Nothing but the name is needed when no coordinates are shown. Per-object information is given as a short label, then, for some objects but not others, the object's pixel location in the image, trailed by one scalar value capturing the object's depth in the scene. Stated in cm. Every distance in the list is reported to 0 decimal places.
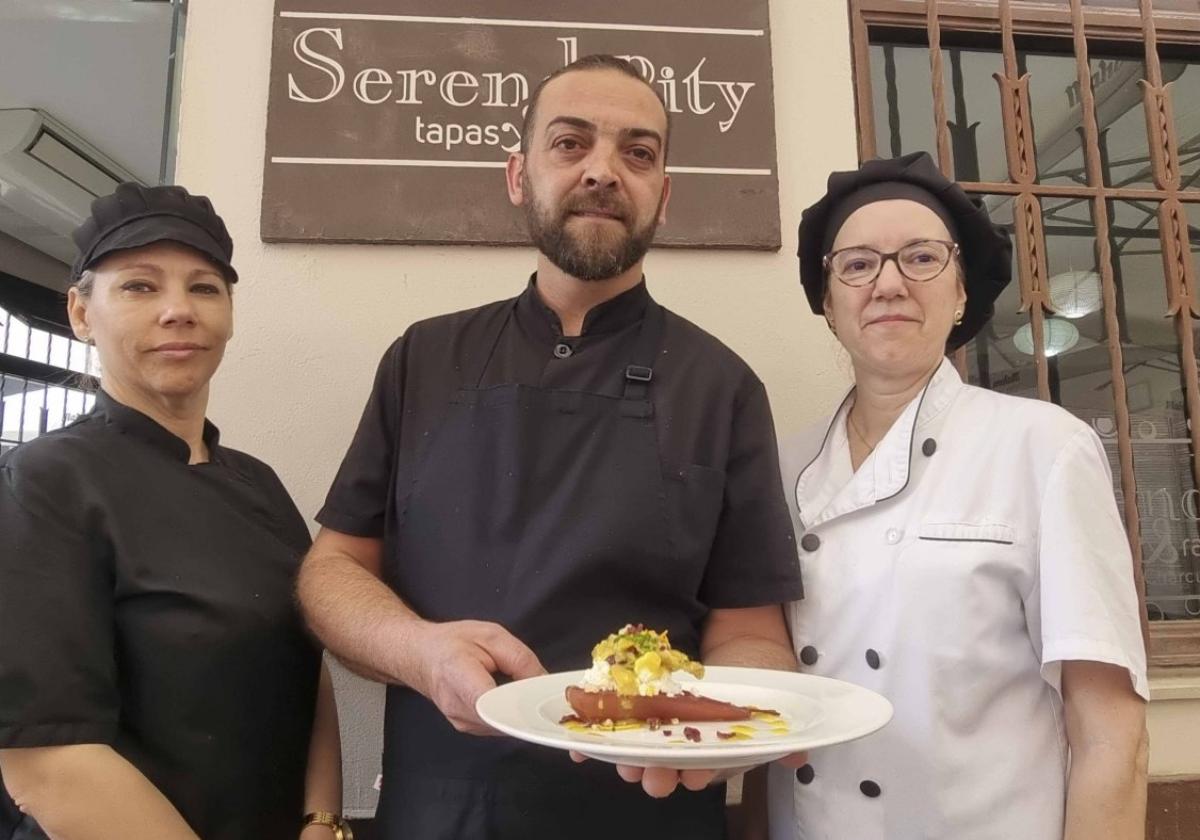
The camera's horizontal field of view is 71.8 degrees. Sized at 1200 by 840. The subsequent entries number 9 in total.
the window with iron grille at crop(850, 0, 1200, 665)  209
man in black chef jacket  125
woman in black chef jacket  106
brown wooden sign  188
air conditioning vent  353
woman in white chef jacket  114
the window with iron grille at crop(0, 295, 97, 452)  396
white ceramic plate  84
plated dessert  106
